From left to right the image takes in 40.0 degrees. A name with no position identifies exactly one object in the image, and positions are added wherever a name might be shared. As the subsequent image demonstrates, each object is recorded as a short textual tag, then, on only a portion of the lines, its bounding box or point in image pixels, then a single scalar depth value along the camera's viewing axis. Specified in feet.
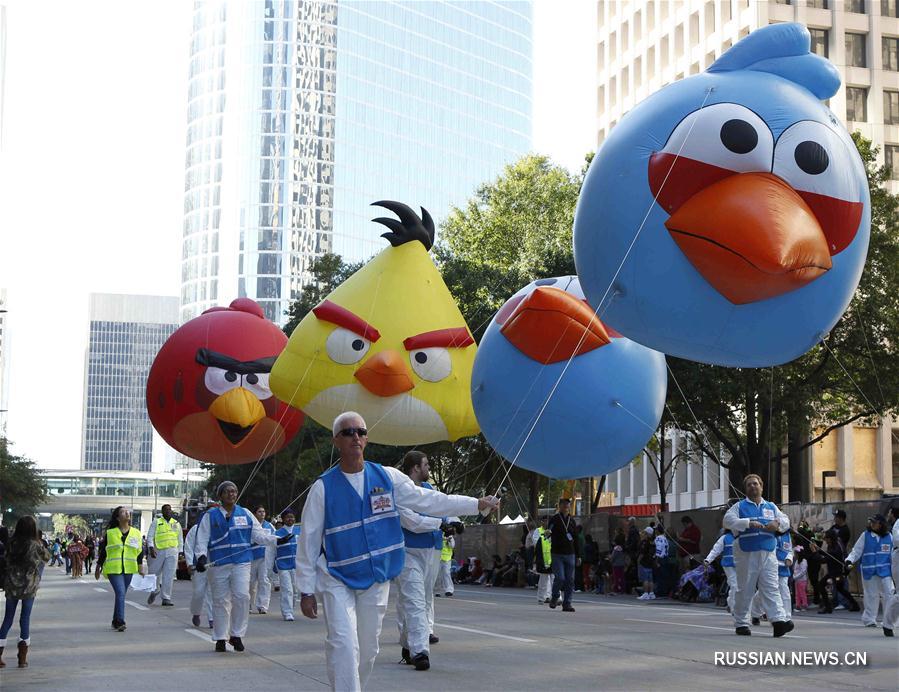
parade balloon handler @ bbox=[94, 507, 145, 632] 57.06
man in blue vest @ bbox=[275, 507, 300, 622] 62.23
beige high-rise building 194.49
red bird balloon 73.77
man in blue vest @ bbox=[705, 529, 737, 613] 55.48
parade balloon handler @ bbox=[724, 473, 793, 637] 45.78
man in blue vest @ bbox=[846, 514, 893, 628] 54.13
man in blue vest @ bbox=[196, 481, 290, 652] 45.27
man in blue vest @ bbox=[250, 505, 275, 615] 68.95
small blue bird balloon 48.49
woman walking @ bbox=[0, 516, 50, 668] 42.98
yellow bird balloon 60.64
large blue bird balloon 37.22
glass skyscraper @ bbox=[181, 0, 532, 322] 481.87
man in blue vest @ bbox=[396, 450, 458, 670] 38.78
